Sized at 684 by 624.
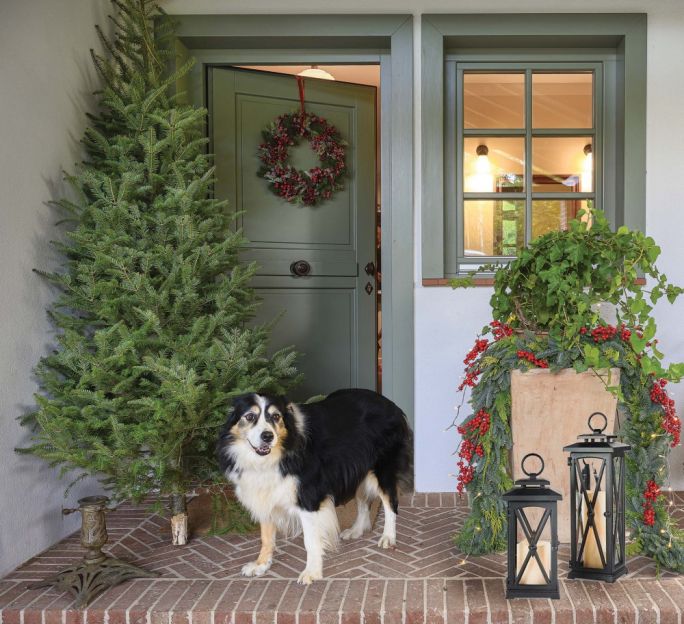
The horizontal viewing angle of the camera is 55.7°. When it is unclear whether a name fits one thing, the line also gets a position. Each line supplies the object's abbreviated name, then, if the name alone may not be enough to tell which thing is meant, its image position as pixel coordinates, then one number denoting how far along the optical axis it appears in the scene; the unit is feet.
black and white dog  7.74
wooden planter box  8.39
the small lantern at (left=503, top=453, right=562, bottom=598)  6.89
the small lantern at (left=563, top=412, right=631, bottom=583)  7.17
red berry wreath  12.95
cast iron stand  7.58
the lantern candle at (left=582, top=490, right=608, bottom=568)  7.26
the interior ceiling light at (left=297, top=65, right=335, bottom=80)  13.68
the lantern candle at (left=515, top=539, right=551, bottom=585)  7.05
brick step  6.98
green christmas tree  8.29
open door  12.87
